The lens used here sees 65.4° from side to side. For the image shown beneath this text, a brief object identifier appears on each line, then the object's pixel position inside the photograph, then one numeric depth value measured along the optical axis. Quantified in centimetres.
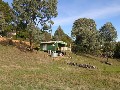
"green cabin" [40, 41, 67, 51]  3016
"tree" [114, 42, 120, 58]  3654
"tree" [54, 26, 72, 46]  4340
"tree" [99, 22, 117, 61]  3232
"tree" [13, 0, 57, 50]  2381
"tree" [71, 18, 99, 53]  3182
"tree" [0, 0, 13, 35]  2764
